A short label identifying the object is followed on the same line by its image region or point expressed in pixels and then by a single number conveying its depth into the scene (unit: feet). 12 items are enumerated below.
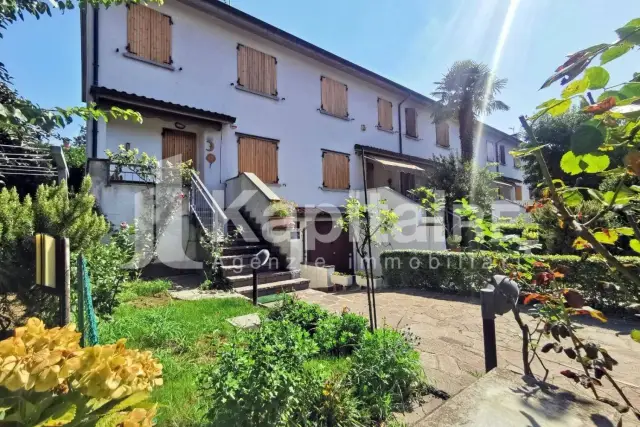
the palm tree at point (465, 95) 60.23
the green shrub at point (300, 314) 14.30
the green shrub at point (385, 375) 9.20
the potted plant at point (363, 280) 35.61
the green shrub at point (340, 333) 12.68
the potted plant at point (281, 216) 30.09
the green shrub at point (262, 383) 7.04
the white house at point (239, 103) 30.50
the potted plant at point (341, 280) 34.53
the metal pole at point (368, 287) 13.89
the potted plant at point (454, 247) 37.28
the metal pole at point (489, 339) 9.49
